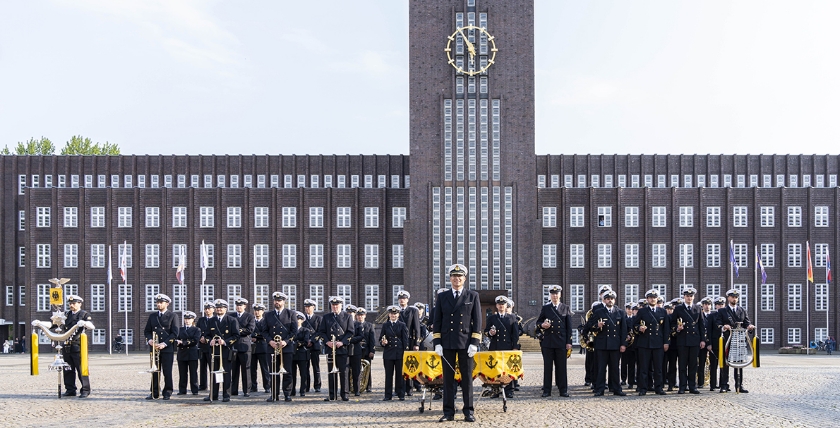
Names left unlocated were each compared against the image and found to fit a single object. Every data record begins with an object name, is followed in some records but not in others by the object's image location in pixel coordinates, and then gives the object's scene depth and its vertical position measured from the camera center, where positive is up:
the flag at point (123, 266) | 57.72 -1.18
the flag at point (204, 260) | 57.03 -0.79
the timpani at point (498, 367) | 18.09 -2.33
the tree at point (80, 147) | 95.56 +10.26
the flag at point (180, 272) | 56.38 -1.49
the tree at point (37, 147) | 96.50 +10.38
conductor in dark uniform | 16.69 -1.51
